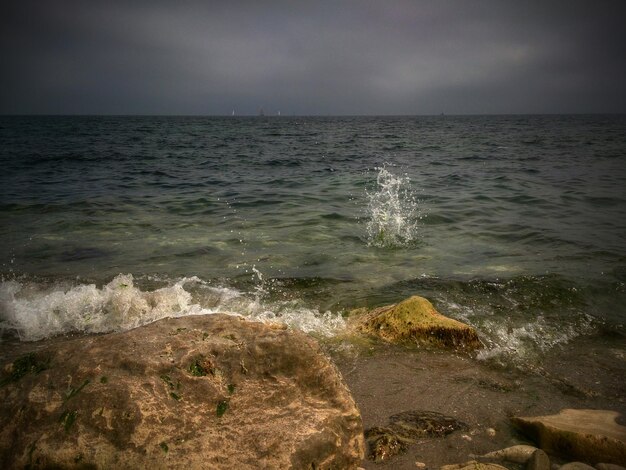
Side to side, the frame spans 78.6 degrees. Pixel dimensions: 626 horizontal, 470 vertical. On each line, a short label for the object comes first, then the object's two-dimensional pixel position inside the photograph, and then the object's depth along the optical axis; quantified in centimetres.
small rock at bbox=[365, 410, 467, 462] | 259
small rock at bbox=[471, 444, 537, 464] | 243
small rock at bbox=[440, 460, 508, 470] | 225
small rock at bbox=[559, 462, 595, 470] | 220
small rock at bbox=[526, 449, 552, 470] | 225
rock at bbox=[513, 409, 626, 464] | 239
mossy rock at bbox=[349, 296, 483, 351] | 419
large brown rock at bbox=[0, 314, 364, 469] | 202
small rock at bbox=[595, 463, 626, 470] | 222
